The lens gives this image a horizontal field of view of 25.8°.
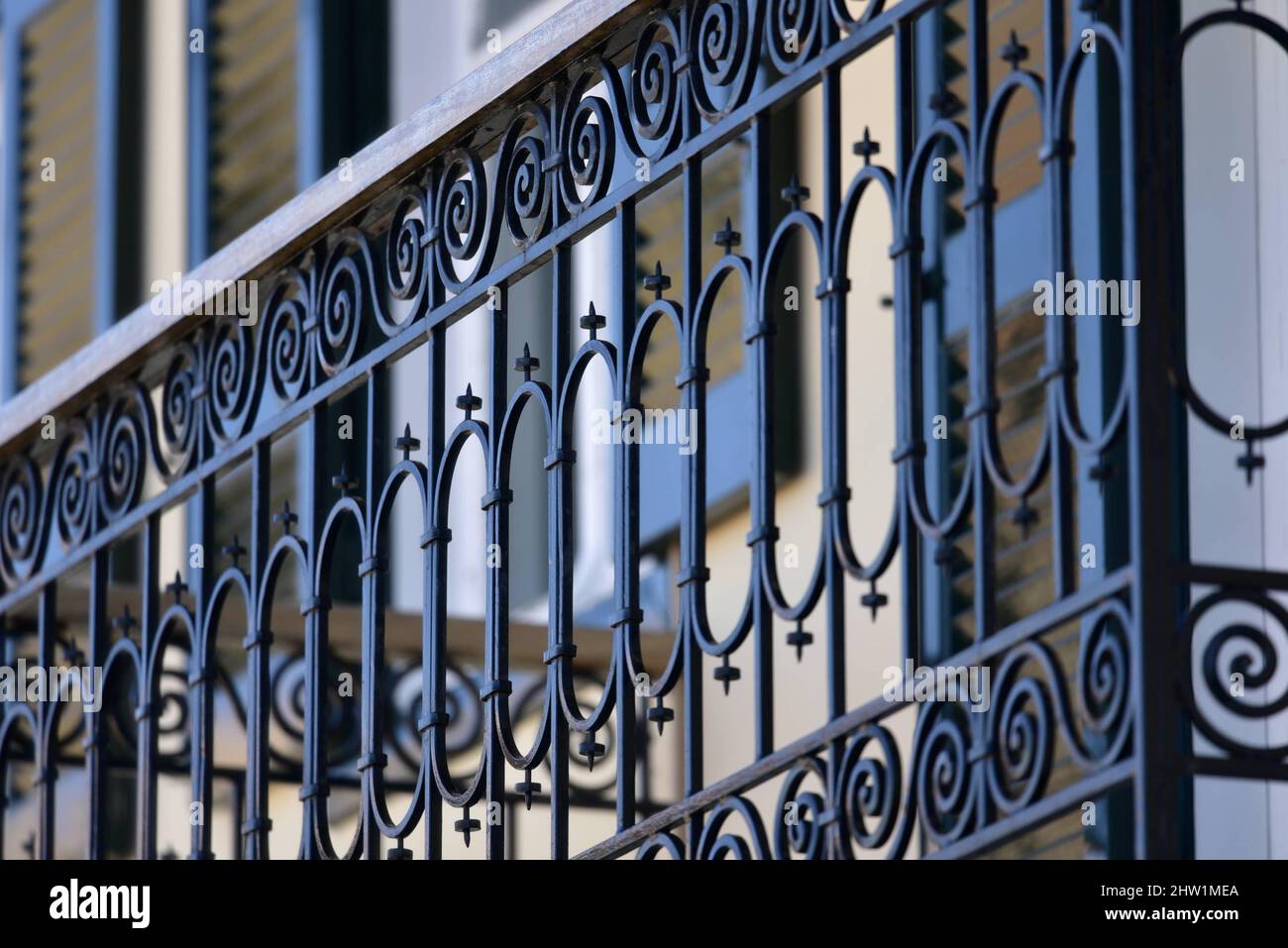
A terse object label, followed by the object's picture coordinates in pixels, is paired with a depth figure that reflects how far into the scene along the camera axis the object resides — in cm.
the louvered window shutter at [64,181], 941
